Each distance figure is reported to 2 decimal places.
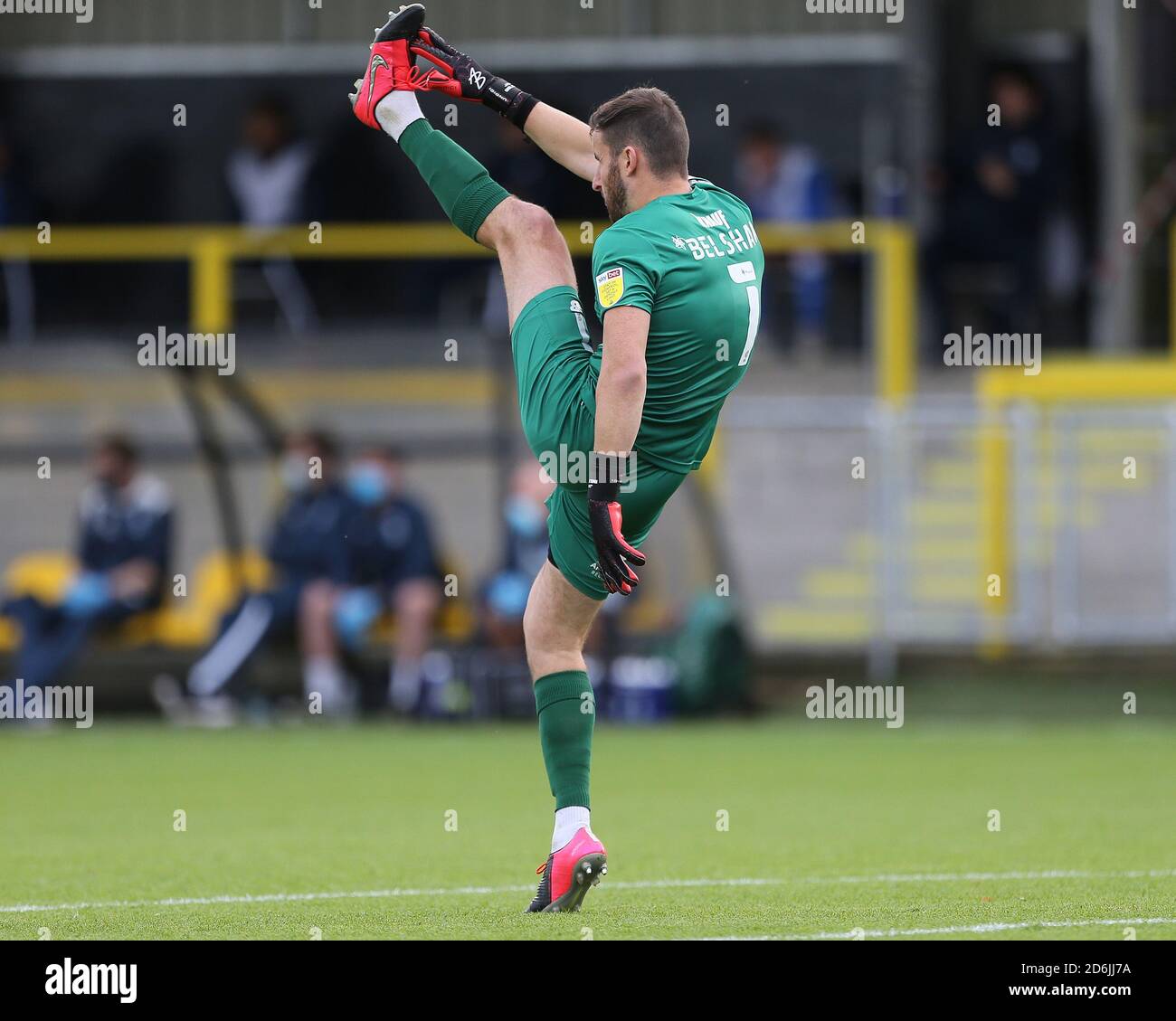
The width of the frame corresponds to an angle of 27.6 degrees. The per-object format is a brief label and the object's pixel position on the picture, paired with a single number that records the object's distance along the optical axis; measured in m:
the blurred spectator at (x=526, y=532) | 15.87
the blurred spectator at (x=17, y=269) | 20.28
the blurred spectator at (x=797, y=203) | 18.66
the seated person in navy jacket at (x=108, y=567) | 16.22
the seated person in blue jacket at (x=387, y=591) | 15.97
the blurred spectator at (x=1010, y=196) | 18.48
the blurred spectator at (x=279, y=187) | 19.91
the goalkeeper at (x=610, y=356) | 6.71
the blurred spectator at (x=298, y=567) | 16.03
